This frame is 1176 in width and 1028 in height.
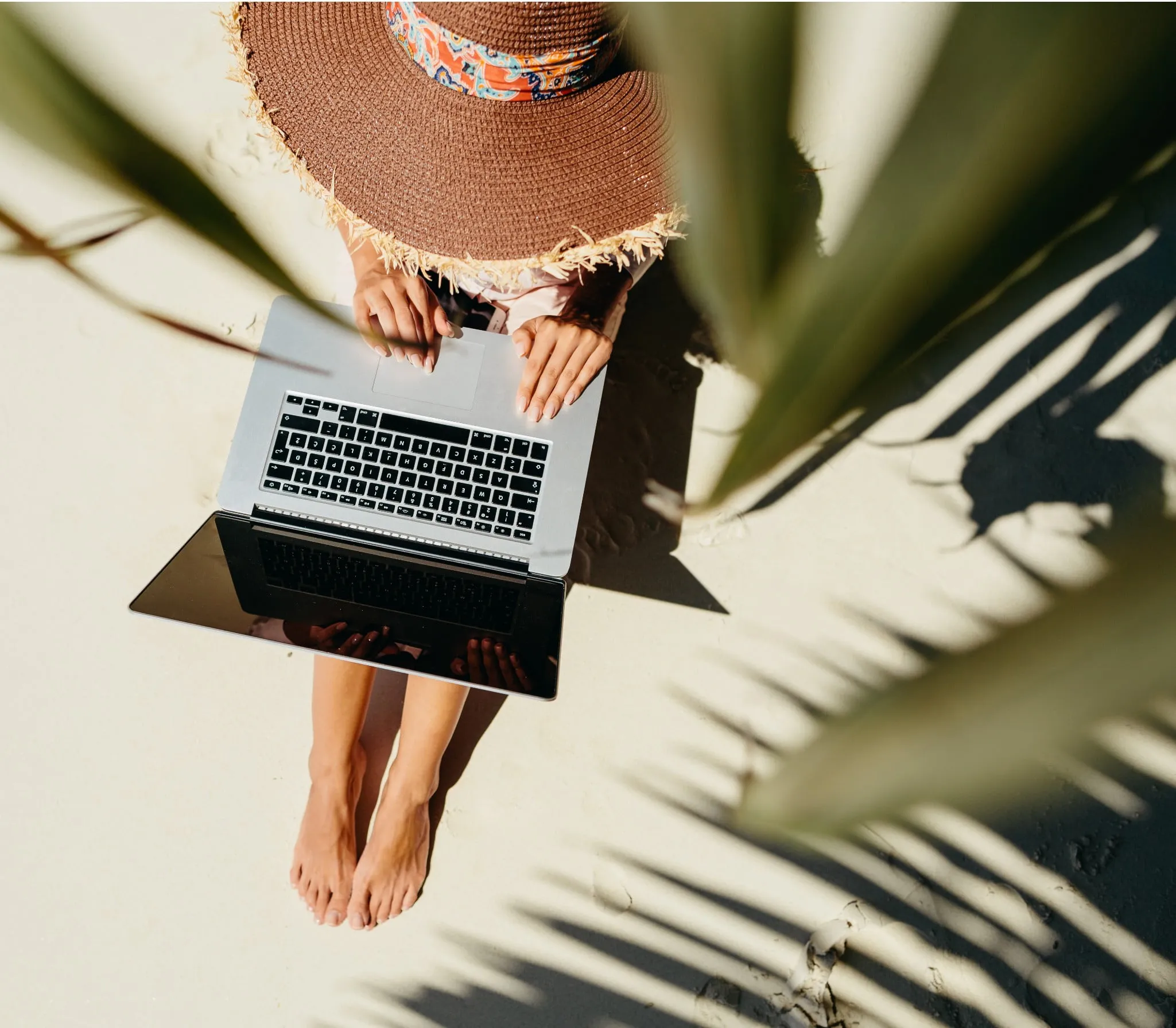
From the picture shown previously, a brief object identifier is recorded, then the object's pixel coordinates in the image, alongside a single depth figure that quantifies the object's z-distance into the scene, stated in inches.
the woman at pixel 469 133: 28.6
